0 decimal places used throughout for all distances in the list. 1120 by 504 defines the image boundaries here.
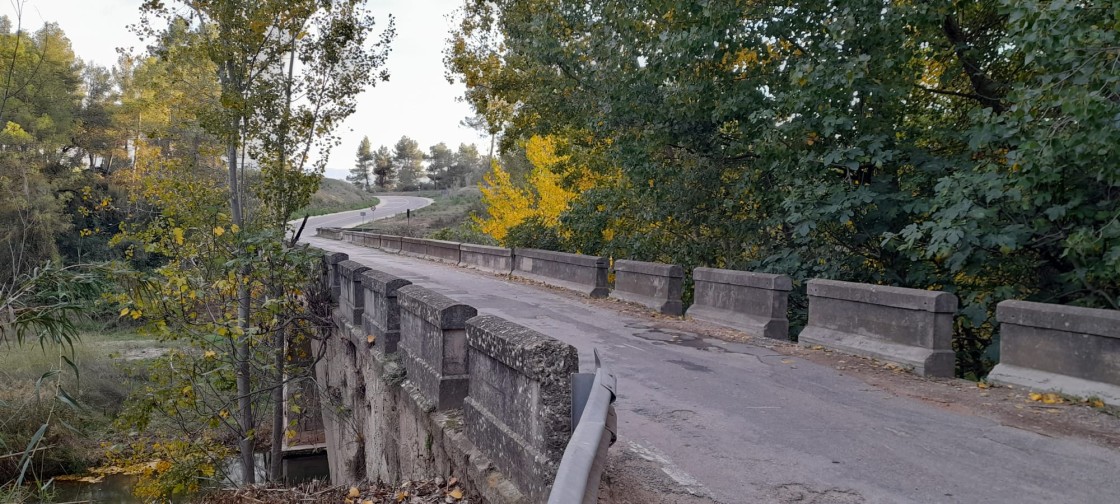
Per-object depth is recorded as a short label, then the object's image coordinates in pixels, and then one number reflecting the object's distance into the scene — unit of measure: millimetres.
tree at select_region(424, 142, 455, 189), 124125
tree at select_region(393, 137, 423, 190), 127750
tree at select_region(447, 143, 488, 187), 116806
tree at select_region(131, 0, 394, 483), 11008
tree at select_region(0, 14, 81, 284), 26386
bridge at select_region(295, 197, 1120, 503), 4105
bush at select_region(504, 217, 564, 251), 19750
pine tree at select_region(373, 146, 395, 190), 129625
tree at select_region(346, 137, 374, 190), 129750
